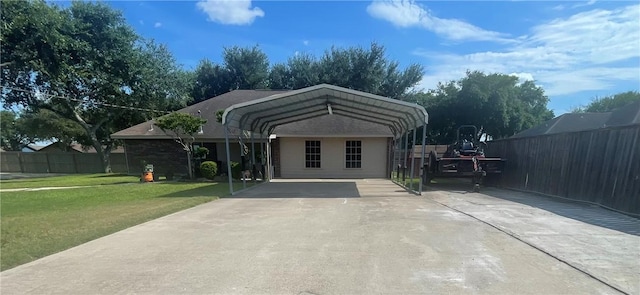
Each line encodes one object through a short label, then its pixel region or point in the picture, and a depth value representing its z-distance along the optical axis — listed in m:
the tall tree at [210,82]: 32.38
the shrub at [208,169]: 16.77
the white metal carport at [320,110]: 11.16
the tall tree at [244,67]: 32.25
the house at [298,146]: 18.83
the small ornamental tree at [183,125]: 15.68
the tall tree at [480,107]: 31.80
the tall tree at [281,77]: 32.81
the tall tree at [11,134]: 44.94
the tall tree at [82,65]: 21.05
